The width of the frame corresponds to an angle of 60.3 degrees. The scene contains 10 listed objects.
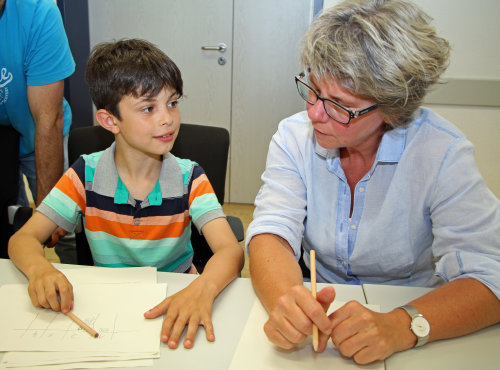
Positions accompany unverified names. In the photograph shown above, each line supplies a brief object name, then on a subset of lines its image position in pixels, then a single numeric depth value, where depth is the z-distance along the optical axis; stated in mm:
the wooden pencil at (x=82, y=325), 821
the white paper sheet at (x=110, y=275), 1012
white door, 3217
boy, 1234
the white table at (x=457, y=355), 783
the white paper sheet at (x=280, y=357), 771
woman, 824
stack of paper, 775
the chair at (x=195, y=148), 1489
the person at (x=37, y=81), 1555
